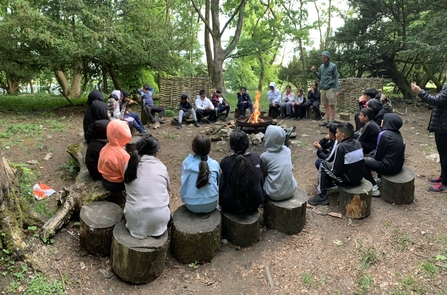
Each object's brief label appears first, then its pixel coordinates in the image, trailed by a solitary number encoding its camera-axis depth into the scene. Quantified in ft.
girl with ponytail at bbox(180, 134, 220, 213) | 11.09
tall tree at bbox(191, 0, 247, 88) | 43.52
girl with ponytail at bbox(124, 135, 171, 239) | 10.00
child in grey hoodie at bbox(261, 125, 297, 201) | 12.49
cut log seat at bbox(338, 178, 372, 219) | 13.35
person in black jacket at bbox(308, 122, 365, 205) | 13.60
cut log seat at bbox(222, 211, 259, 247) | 11.66
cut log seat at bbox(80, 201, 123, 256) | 10.61
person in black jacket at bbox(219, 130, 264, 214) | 11.40
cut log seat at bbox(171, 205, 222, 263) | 10.64
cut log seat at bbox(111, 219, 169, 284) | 9.58
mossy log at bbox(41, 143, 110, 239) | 11.39
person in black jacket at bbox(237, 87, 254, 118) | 34.24
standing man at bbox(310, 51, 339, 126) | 29.07
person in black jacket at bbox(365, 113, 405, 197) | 14.74
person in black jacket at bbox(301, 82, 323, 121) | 33.21
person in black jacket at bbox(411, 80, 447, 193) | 14.47
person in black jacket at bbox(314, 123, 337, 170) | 15.37
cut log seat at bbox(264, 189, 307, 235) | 12.44
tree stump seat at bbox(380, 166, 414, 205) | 14.42
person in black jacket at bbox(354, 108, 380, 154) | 17.04
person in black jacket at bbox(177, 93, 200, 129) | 31.65
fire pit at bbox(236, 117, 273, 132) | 25.09
